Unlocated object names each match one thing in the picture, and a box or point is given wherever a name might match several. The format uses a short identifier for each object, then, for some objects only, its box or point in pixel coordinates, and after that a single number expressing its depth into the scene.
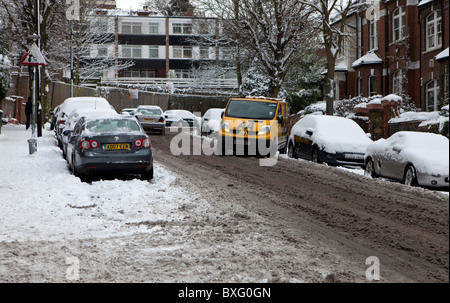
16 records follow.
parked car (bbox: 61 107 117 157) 20.36
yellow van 19.17
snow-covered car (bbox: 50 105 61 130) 30.05
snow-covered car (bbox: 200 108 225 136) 31.95
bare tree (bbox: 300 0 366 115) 27.77
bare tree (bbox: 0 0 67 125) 31.82
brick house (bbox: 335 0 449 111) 31.03
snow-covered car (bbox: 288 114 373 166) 18.12
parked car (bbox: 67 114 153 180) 12.90
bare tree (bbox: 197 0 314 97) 32.59
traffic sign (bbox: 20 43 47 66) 18.69
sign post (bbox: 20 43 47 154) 18.63
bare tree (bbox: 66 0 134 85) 49.47
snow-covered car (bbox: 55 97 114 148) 23.54
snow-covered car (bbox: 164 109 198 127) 43.25
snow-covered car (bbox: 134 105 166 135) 31.59
